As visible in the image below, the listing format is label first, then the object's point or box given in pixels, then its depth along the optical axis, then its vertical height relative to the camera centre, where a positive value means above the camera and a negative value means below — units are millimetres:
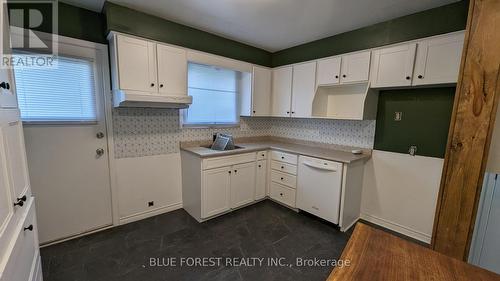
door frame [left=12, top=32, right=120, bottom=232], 2214 +185
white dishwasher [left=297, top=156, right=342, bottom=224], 2574 -870
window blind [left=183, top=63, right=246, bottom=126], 3057 +327
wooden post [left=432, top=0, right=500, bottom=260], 1055 -32
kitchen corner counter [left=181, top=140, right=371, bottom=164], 2615 -450
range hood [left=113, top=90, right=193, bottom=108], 2164 +167
